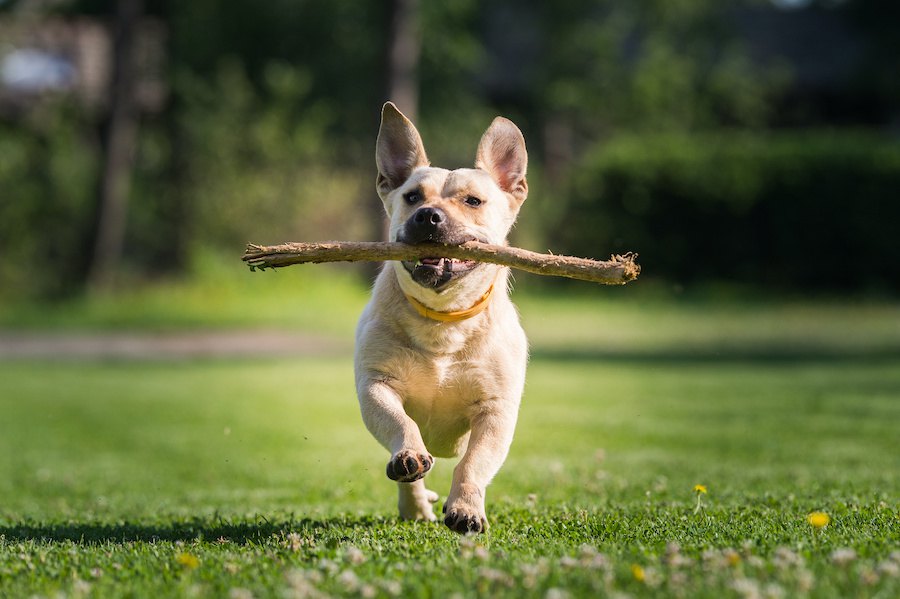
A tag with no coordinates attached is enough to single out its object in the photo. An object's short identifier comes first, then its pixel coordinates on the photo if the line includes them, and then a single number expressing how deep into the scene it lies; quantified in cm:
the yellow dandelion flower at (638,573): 449
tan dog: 606
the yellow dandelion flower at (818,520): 556
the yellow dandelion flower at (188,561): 503
